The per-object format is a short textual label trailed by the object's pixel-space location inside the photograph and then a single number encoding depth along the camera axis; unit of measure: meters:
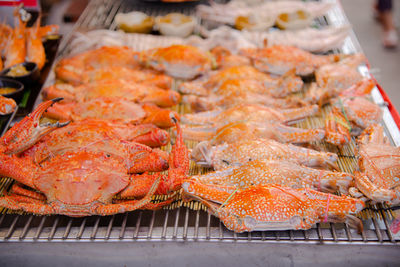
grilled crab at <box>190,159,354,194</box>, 2.00
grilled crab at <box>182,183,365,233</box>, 1.78
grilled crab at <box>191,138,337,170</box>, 2.16
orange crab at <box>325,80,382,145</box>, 2.42
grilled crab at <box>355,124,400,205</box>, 1.87
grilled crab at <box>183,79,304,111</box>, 2.82
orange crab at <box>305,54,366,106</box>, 2.88
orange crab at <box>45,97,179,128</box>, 2.56
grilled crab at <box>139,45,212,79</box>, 3.18
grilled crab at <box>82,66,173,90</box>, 3.05
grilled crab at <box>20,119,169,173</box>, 2.12
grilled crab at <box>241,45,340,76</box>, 3.19
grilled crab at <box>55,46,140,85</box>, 3.06
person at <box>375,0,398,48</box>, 6.01
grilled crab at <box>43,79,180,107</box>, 2.79
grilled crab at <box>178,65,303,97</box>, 2.98
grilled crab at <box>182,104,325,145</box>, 2.41
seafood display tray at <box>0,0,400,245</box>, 1.84
